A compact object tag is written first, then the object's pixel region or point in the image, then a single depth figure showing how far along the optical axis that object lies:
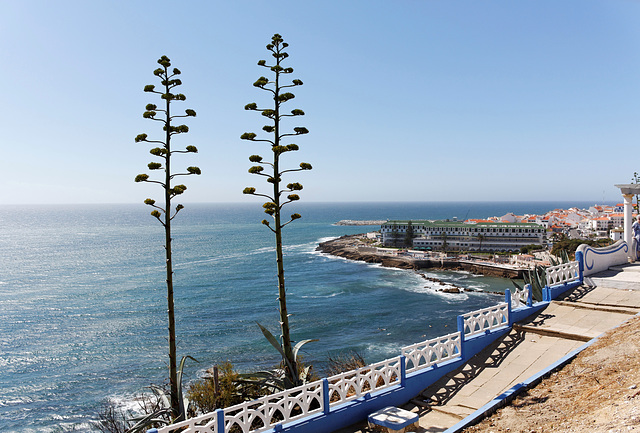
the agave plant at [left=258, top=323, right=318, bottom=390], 9.32
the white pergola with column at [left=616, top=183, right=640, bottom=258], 16.87
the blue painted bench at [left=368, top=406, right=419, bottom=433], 7.34
